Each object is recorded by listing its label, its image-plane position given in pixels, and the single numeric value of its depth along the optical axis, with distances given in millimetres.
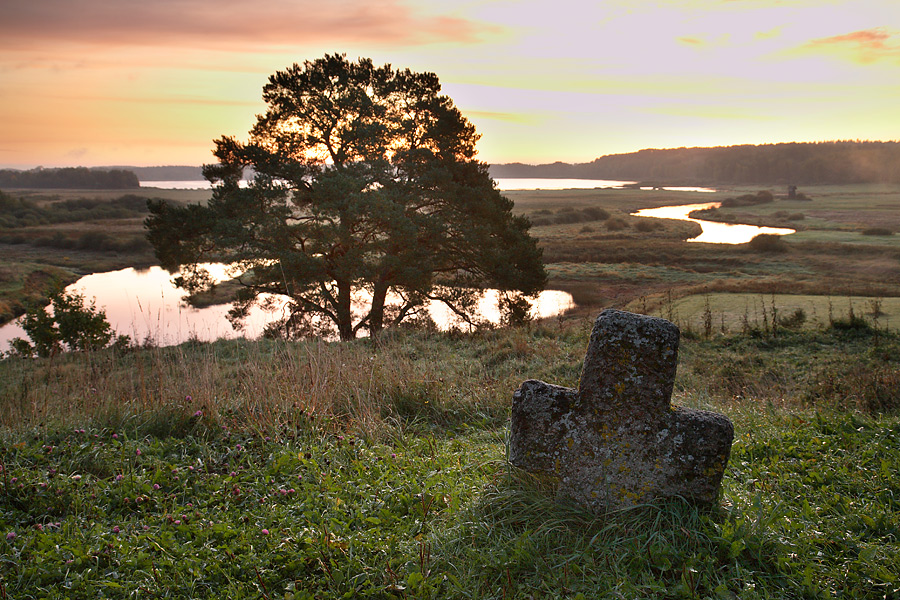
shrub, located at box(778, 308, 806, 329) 13612
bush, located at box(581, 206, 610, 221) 76212
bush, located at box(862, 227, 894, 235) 48744
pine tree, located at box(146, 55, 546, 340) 18562
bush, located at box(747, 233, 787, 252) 41969
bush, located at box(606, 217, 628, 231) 62844
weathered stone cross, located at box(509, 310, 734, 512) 3664
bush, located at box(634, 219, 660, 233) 60197
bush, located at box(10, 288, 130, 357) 19359
